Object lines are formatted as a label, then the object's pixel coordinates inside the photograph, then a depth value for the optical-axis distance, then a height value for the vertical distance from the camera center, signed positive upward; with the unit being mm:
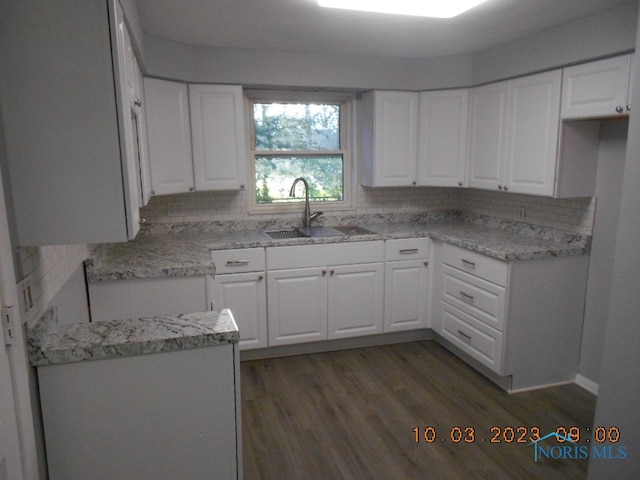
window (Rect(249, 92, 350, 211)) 3758 +181
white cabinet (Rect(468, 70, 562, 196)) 2854 +230
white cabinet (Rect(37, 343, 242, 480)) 1365 -758
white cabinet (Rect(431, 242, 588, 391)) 2877 -948
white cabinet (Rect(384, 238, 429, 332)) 3590 -908
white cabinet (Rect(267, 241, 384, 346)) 3371 -914
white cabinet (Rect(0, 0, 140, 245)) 1243 +142
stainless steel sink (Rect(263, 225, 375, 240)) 3606 -504
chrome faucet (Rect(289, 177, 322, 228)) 3769 -293
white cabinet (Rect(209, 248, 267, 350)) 3229 -851
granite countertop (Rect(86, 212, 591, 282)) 2566 -498
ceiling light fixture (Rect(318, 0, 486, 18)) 2139 +776
